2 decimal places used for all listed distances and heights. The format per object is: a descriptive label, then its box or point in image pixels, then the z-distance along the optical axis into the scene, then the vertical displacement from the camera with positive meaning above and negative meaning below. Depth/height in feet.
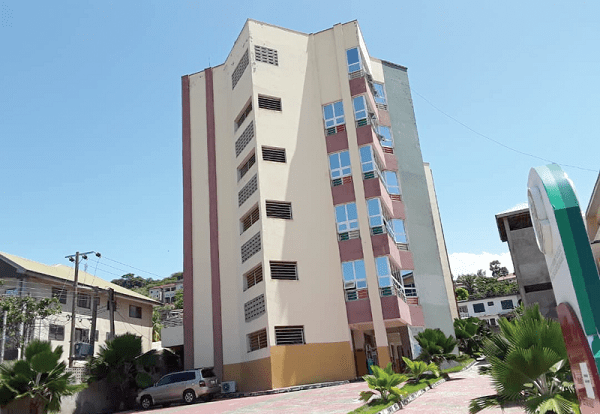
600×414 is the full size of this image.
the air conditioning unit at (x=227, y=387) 92.32 -2.30
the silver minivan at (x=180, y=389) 82.84 -1.62
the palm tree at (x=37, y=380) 59.77 +1.49
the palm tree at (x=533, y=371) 24.18 -1.26
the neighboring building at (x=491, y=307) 242.99 +18.23
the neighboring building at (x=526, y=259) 121.39 +19.37
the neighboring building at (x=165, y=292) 445.70 +73.26
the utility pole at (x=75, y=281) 92.53 +20.45
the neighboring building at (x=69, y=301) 110.01 +20.49
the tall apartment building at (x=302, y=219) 92.94 +28.33
